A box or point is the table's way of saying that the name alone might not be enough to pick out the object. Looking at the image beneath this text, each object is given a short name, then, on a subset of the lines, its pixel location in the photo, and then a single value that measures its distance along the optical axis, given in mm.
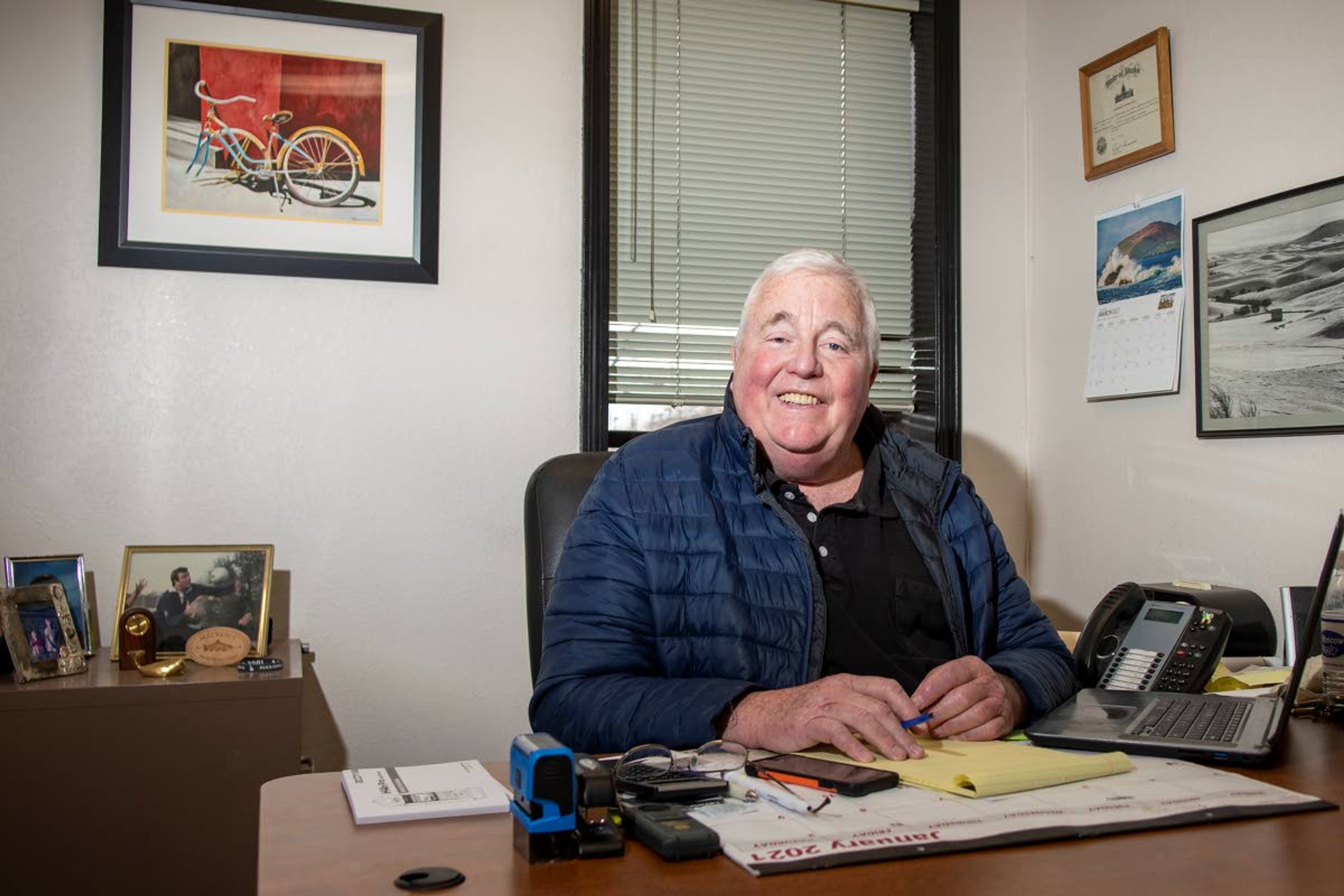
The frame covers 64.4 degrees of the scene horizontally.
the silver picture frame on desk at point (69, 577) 2018
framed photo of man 2072
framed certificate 2346
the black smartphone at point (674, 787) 931
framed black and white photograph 1950
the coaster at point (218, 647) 2016
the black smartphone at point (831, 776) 956
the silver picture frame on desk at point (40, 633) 1846
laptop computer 1102
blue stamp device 801
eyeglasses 997
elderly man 1245
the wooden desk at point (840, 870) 755
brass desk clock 1964
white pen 912
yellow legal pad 963
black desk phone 1475
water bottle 1396
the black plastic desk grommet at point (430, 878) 748
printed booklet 916
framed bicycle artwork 2201
